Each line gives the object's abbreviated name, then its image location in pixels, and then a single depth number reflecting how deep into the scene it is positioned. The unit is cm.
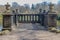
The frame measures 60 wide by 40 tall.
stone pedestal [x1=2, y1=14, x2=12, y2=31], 543
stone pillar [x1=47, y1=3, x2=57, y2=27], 573
